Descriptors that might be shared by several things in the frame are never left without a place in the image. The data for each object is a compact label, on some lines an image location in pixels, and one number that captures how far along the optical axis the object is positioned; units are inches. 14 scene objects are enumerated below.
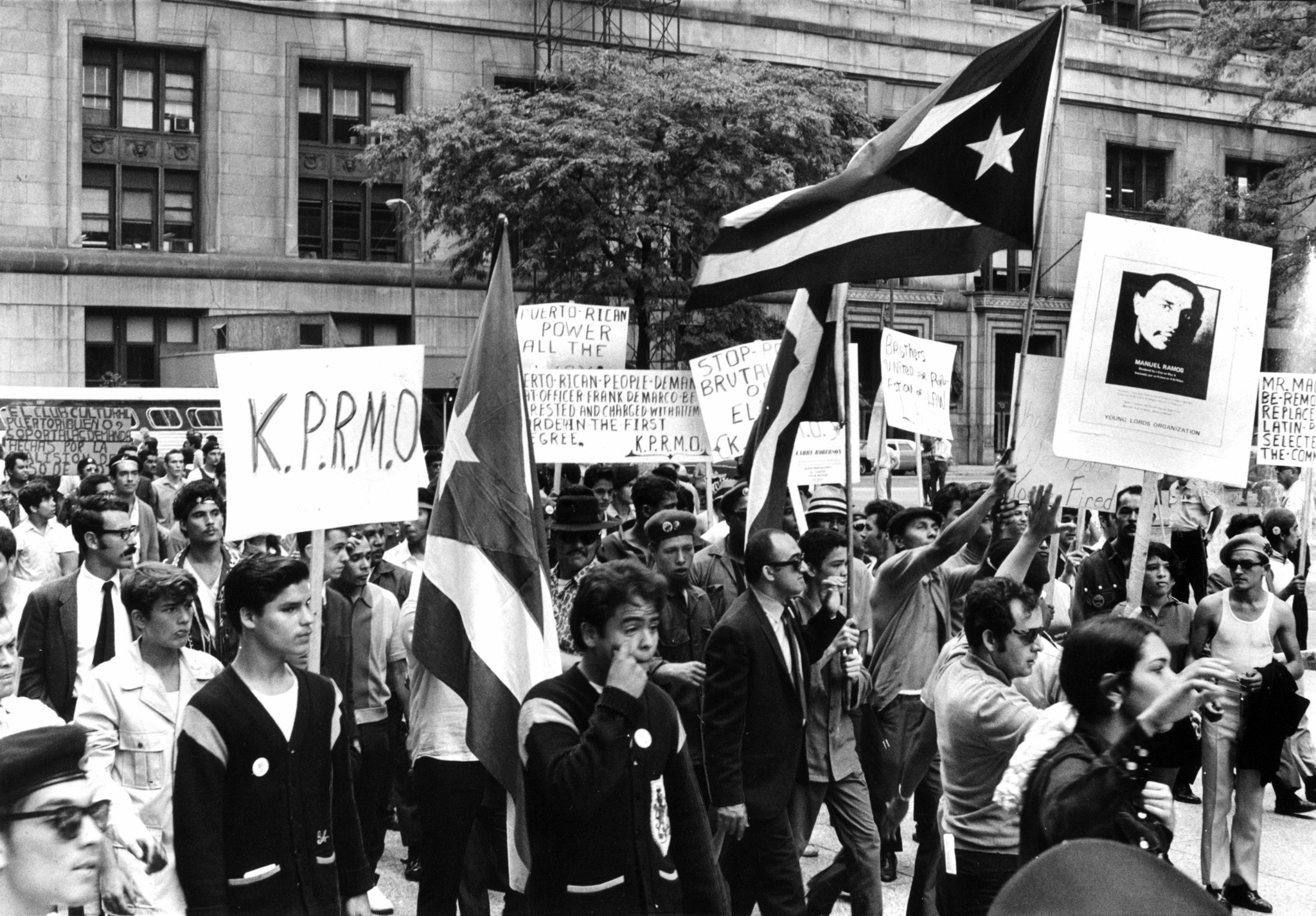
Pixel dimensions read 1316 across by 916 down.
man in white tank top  307.1
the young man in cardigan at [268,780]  169.9
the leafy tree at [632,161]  1284.4
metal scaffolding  1691.7
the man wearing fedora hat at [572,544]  290.4
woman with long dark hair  140.7
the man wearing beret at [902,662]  299.0
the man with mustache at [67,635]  260.5
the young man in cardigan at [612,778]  169.6
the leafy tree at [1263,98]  1362.0
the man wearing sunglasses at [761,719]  235.1
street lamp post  1528.1
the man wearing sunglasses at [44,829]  113.9
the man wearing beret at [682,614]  269.9
